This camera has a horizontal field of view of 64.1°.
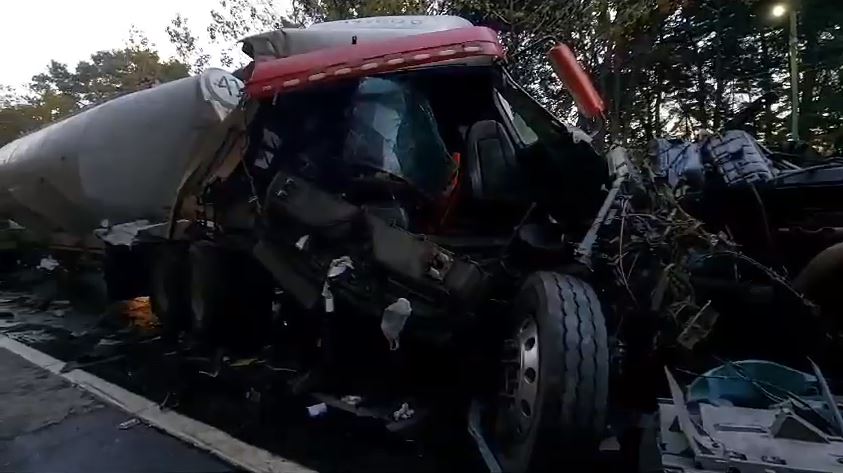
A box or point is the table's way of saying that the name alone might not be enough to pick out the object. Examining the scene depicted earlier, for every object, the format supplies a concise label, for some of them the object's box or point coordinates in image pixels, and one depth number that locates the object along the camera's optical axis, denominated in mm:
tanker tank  5883
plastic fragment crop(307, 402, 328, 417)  4090
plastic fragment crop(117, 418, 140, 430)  3937
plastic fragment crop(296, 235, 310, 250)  4156
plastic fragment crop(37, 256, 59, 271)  11661
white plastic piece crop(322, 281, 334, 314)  3932
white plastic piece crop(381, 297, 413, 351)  3346
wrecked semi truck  3053
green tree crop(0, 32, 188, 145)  29250
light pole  9883
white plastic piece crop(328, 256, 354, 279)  3761
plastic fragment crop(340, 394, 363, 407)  3914
